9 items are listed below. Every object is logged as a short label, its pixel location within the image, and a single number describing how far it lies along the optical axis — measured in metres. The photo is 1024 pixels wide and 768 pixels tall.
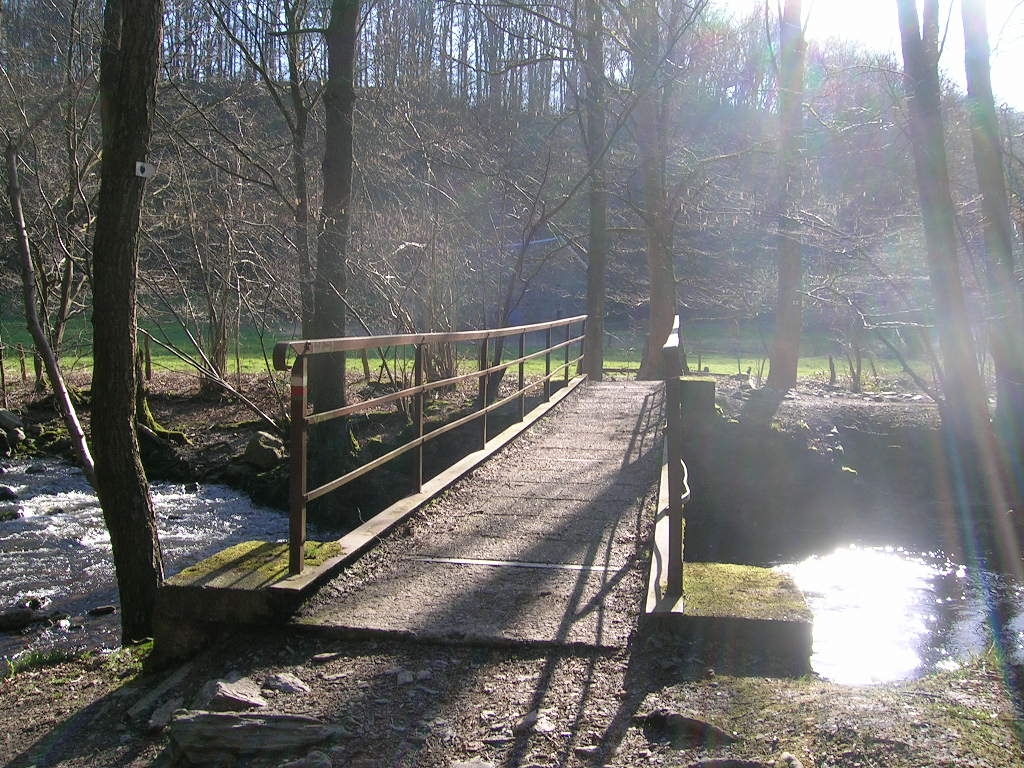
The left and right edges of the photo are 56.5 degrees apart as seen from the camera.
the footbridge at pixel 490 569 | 4.11
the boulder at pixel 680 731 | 3.17
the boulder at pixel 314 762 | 3.07
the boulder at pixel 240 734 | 3.18
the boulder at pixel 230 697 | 3.44
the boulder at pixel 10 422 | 17.11
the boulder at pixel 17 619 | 7.94
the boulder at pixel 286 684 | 3.61
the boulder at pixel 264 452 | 15.29
